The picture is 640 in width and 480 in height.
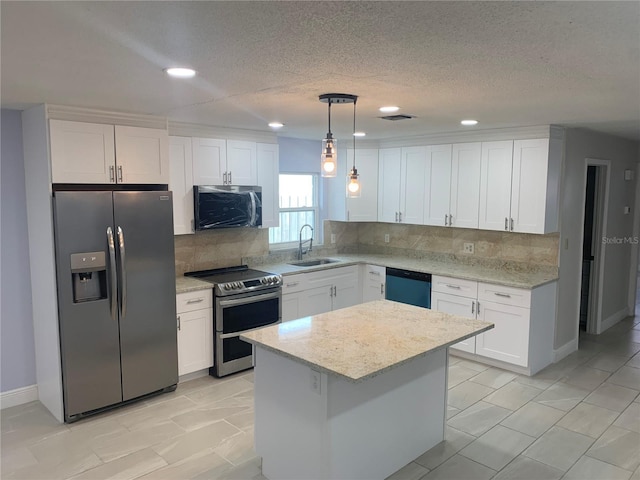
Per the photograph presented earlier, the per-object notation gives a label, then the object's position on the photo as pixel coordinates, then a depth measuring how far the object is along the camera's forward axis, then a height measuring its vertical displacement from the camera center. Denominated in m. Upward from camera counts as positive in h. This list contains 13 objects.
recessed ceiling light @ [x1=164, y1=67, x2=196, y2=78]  2.29 +0.62
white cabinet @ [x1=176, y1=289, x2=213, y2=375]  4.14 -1.18
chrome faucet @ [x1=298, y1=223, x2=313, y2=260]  5.72 -0.58
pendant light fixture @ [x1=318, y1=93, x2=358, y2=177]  2.83 +0.30
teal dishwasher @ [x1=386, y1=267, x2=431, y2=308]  5.12 -0.98
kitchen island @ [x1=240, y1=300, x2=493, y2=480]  2.55 -1.15
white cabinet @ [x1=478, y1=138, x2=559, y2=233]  4.49 +0.11
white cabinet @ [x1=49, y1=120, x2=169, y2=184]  3.40 +0.34
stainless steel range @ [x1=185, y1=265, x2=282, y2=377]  4.32 -1.05
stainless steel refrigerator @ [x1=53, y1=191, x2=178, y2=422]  3.44 -0.74
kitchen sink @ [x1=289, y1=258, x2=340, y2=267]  5.48 -0.76
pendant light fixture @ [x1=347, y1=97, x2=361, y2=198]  2.99 +0.09
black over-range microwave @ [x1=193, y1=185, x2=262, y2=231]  4.43 -0.08
